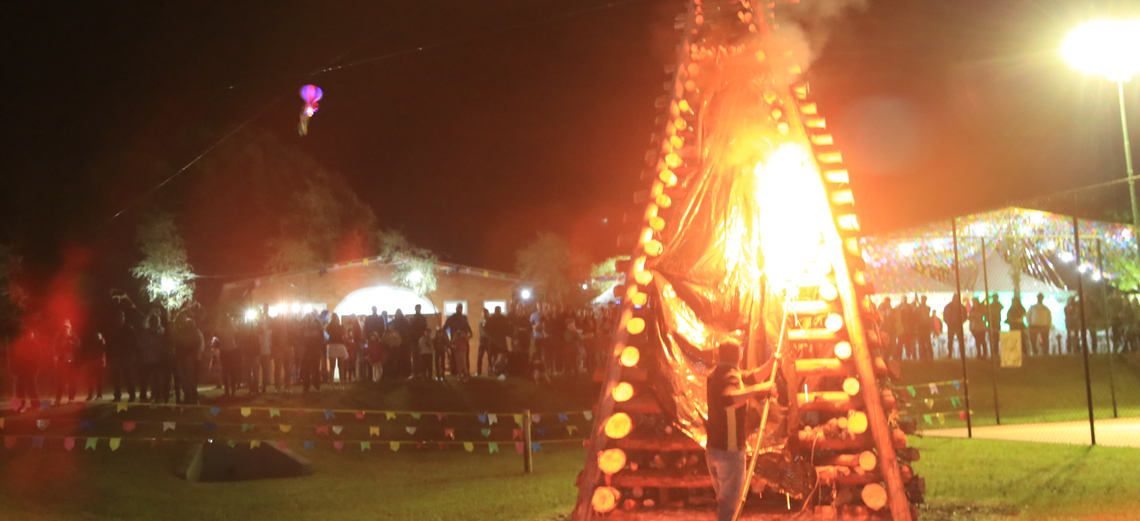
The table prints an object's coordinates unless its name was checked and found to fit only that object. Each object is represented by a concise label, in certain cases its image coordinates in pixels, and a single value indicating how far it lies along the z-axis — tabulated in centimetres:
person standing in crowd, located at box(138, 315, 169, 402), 1453
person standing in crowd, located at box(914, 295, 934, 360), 2083
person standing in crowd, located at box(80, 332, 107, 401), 1616
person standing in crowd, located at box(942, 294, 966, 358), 1945
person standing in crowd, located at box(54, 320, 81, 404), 1471
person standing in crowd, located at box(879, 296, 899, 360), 1953
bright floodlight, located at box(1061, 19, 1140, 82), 1174
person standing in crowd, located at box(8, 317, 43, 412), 1456
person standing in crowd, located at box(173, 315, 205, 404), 1442
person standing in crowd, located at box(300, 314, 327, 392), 1688
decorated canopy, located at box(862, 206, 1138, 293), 1956
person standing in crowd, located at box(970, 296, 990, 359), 1922
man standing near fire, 614
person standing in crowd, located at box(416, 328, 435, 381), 1827
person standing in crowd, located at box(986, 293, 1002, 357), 1667
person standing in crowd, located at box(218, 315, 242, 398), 1611
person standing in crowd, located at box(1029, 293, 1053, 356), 2027
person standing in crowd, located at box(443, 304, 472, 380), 1878
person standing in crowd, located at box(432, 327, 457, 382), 1853
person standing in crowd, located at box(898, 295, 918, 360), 2070
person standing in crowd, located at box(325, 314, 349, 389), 1781
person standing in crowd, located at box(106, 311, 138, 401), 1499
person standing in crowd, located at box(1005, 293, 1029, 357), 1819
